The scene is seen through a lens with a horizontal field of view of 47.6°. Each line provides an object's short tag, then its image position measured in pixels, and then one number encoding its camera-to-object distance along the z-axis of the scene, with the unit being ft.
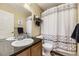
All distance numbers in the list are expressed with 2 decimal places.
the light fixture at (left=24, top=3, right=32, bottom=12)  4.33
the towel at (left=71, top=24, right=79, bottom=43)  4.14
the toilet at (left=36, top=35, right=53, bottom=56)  4.39
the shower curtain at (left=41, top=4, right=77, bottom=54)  4.17
